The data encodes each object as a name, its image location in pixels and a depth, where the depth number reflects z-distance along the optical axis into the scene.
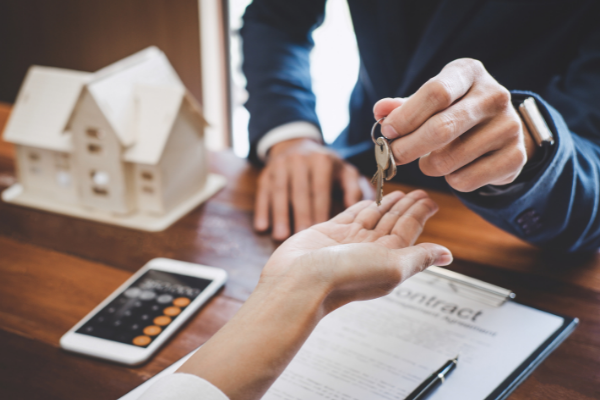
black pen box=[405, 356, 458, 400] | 0.58
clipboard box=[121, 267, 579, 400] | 0.61
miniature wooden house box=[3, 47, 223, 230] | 0.98
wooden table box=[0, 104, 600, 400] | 0.63
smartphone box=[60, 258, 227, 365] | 0.67
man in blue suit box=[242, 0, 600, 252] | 0.62
